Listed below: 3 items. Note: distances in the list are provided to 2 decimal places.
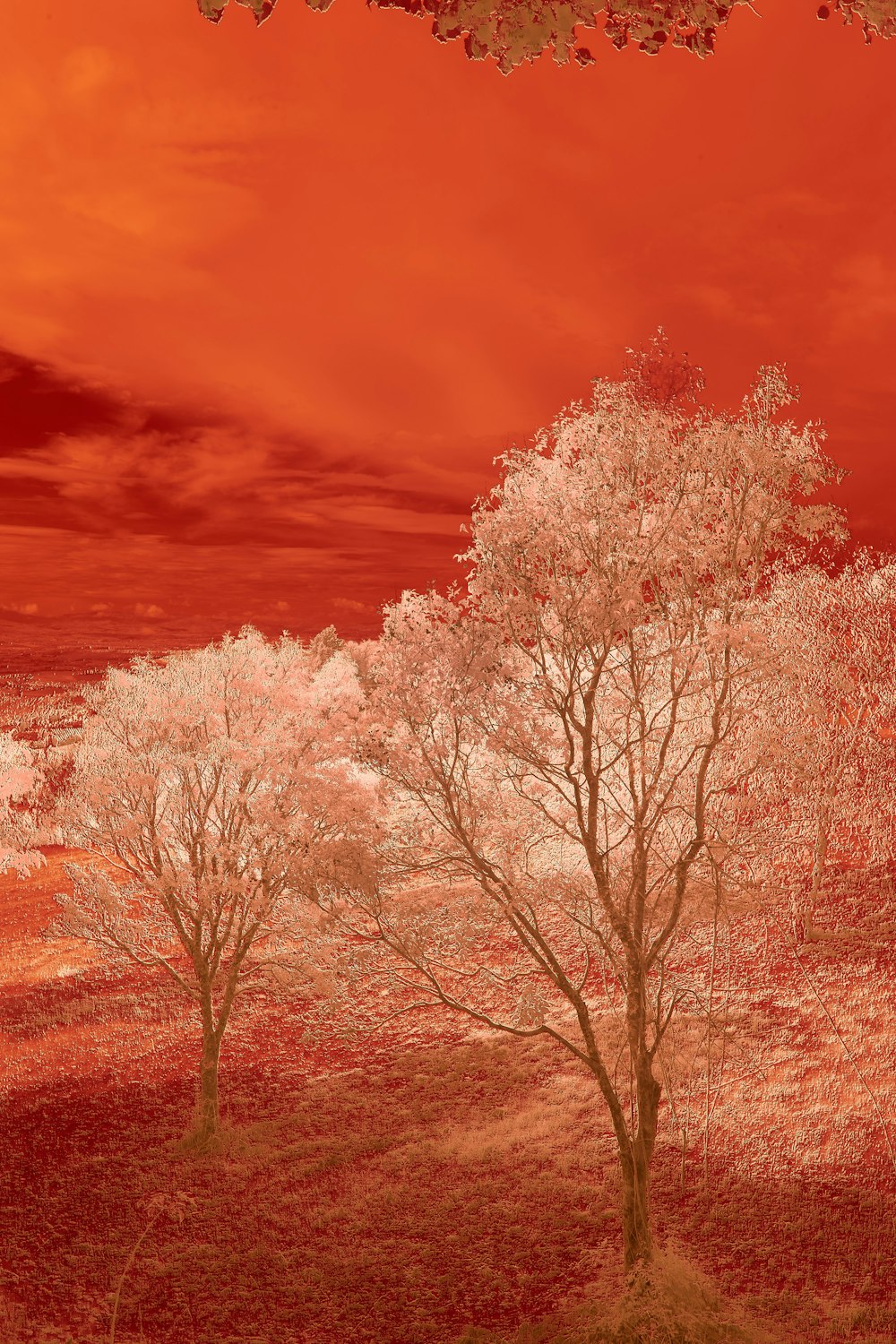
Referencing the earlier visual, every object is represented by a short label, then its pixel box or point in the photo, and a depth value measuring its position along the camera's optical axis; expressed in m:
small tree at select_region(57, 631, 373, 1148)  19.25
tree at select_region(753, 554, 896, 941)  24.95
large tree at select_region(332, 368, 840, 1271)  12.00
